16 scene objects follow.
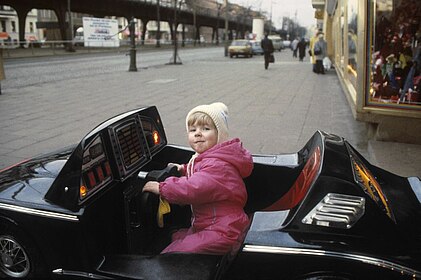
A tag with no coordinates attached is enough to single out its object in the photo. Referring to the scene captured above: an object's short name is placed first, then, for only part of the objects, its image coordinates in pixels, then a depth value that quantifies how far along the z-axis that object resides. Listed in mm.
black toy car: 2020
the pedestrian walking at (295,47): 35519
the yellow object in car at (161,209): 2766
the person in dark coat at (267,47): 19966
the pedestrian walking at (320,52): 17219
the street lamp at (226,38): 35581
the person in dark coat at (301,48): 29561
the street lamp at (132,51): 18594
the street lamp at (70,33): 39000
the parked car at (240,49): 33219
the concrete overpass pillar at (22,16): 44531
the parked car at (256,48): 38469
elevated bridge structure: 44281
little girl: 2469
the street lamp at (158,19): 57228
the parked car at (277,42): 49556
